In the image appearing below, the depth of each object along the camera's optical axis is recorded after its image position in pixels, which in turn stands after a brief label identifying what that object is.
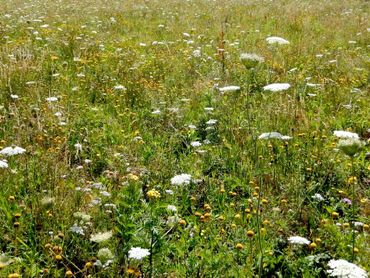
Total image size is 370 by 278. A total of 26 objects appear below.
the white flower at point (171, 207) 2.78
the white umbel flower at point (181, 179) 2.90
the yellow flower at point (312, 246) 2.59
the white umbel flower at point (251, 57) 2.54
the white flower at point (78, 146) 3.92
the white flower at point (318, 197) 3.26
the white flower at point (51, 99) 4.59
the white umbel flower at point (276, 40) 2.96
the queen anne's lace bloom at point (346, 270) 1.96
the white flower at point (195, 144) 4.06
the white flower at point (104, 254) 2.24
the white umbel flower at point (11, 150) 3.00
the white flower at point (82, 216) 2.64
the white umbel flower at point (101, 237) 2.27
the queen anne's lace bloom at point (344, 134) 2.57
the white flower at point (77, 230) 2.65
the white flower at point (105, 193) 3.07
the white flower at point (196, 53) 7.43
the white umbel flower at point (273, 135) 2.93
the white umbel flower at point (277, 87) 2.58
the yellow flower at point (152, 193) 2.64
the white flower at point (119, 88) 5.40
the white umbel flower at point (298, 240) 2.51
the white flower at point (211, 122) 4.48
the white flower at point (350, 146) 2.12
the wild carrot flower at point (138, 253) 2.17
